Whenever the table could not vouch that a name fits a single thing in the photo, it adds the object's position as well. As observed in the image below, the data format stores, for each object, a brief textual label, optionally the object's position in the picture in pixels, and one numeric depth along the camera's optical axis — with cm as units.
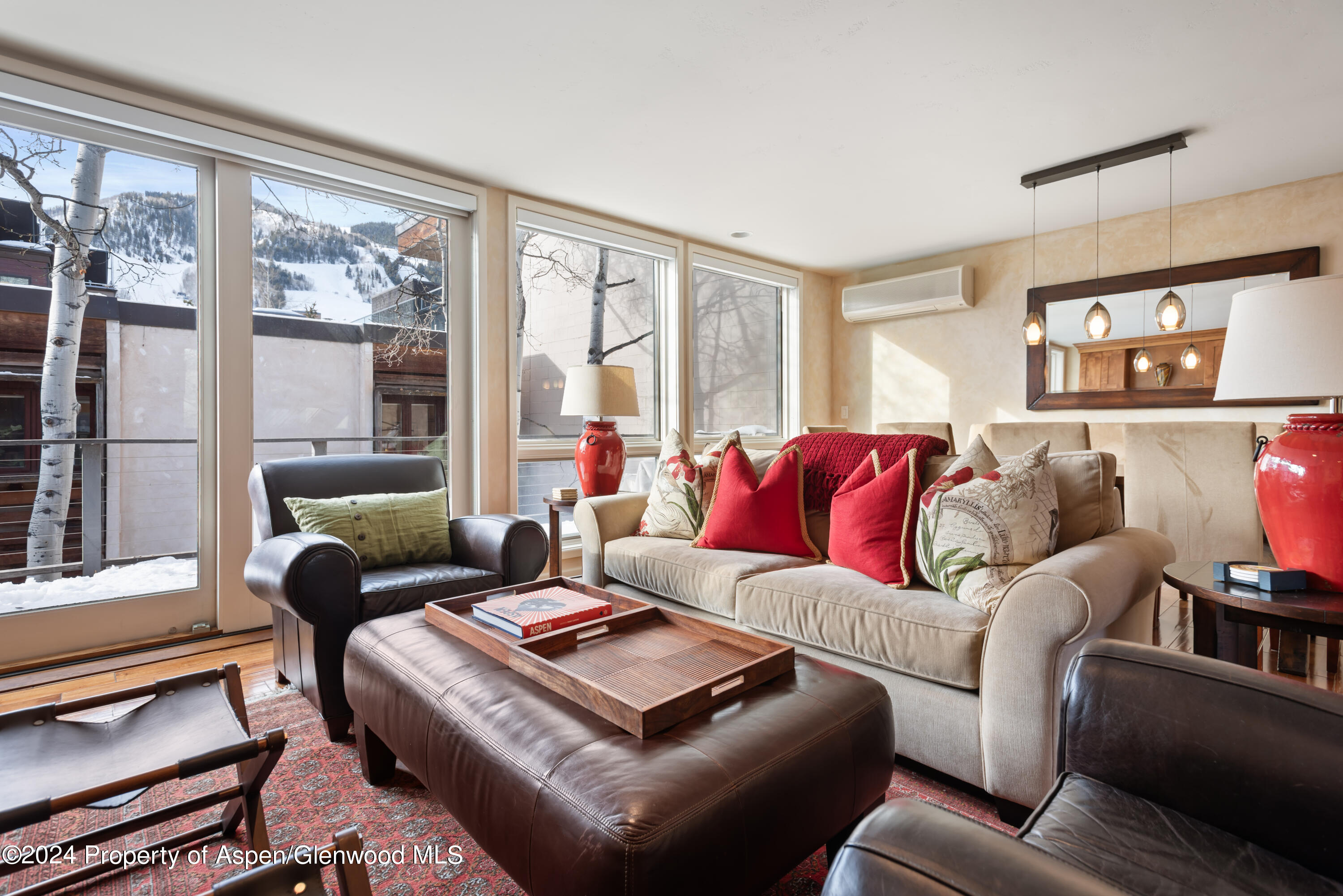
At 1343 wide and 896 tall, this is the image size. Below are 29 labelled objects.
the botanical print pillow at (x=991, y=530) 175
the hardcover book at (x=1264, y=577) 144
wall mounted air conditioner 499
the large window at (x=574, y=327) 414
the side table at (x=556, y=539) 339
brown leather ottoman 91
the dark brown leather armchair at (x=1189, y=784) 83
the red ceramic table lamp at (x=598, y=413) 348
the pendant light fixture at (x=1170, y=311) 351
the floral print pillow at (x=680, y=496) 272
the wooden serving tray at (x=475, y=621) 147
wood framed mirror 395
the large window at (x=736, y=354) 519
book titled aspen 154
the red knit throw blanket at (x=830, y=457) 245
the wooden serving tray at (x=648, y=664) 115
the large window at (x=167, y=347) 262
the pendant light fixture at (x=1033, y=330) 391
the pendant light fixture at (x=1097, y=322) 369
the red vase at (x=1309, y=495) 140
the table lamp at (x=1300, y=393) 139
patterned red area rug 135
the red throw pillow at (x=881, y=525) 201
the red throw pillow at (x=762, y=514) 247
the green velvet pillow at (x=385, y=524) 230
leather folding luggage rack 105
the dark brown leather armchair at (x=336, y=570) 194
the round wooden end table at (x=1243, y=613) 132
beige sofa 145
